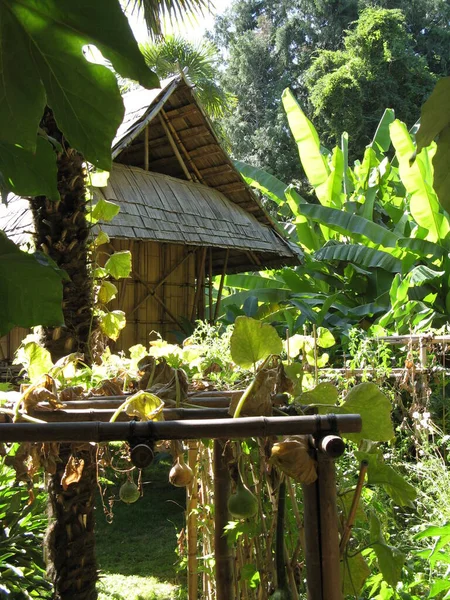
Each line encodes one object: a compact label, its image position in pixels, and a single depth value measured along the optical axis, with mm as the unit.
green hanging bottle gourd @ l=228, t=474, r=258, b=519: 1309
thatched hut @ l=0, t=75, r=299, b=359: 7402
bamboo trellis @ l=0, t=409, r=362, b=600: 1212
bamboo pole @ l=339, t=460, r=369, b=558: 1472
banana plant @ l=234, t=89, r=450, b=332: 7785
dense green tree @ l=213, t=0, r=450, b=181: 23328
